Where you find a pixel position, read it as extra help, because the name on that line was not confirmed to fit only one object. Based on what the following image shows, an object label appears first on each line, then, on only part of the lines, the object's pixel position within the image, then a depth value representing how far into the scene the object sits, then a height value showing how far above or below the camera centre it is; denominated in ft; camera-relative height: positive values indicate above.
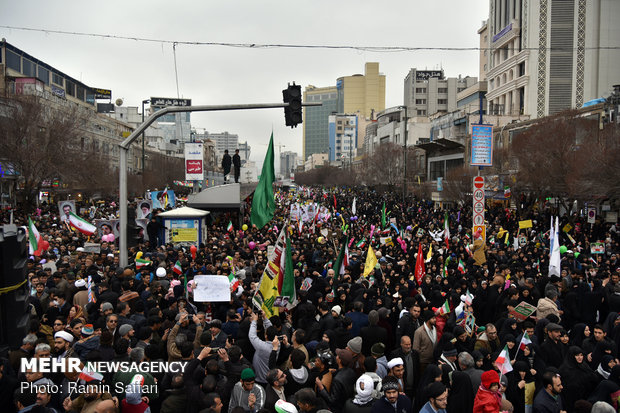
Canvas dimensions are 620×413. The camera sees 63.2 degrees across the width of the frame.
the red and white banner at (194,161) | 112.68 +4.75
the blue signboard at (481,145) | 71.51 +5.45
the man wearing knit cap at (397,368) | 18.35 -6.75
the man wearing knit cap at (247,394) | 16.44 -7.03
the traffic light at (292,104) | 34.14 +5.32
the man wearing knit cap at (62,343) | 20.53 -6.72
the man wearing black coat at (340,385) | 17.94 -7.32
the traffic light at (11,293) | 20.70 -4.64
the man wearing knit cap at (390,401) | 15.72 -6.95
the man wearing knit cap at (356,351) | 19.88 -6.63
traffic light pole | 33.54 +2.59
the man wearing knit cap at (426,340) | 22.77 -7.17
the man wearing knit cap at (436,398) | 16.07 -6.89
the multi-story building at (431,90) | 350.23 +65.28
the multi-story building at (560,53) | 173.27 +47.22
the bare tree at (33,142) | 103.96 +8.30
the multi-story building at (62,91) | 156.25 +31.47
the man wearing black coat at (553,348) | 21.62 -7.15
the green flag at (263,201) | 34.53 -1.29
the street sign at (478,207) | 59.11 -2.84
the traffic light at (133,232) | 52.76 -5.63
